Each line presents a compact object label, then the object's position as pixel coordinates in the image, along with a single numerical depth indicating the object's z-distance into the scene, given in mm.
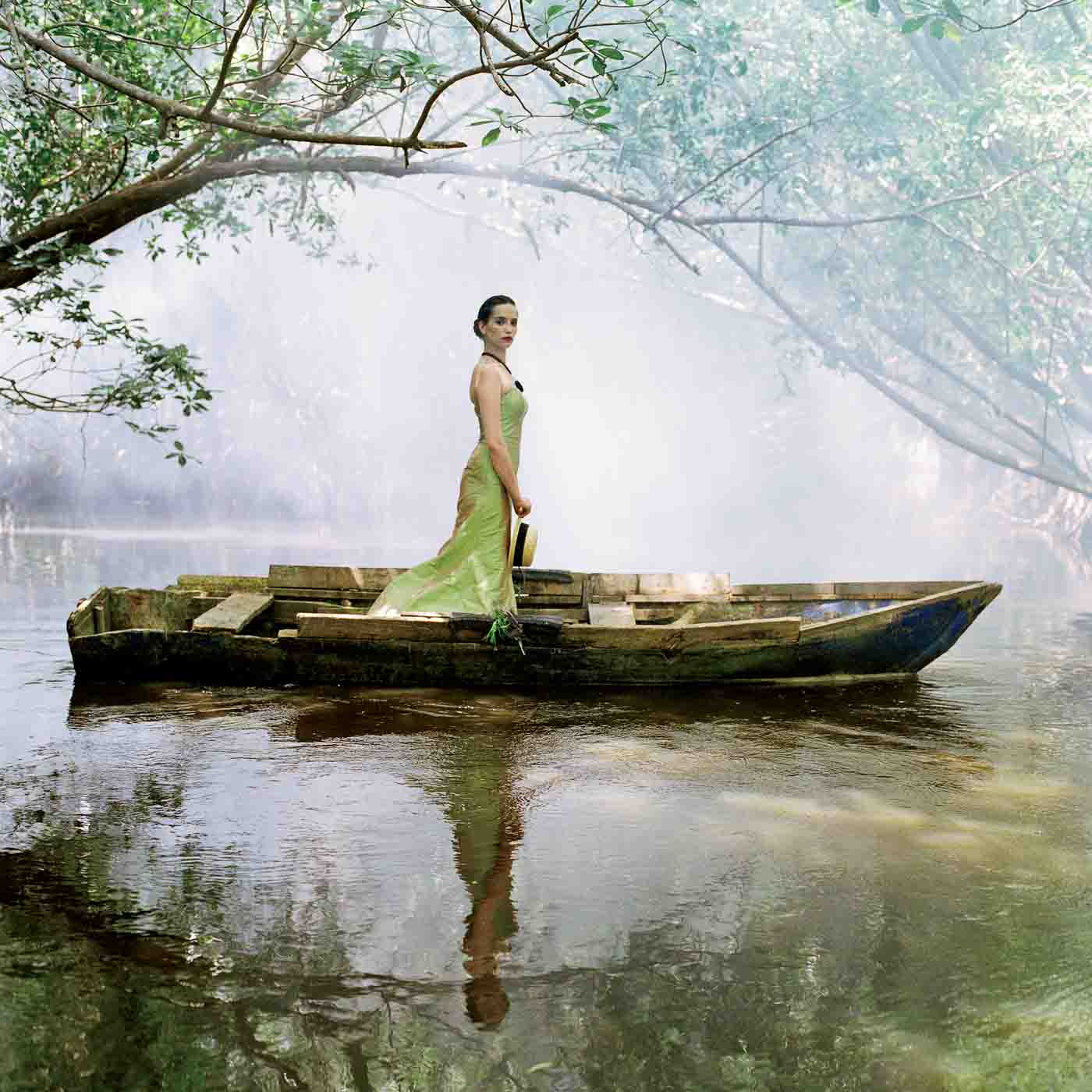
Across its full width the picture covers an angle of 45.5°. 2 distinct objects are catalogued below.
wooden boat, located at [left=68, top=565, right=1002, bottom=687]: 7711
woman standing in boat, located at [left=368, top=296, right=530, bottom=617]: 7969
